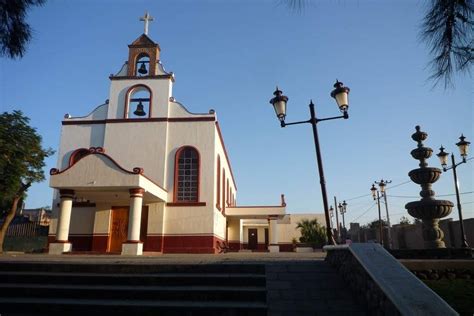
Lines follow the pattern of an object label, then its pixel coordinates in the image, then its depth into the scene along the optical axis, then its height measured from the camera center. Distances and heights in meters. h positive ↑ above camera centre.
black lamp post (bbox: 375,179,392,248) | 25.53 +3.92
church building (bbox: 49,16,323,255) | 15.14 +3.30
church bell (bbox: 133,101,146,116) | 18.78 +6.70
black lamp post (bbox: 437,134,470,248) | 14.75 +3.61
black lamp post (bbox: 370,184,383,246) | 26.39 +3.74
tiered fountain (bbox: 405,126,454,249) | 11.16 +1.23
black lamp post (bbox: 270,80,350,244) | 8.34 +3.26
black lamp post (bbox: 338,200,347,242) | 34.12 +3.34
